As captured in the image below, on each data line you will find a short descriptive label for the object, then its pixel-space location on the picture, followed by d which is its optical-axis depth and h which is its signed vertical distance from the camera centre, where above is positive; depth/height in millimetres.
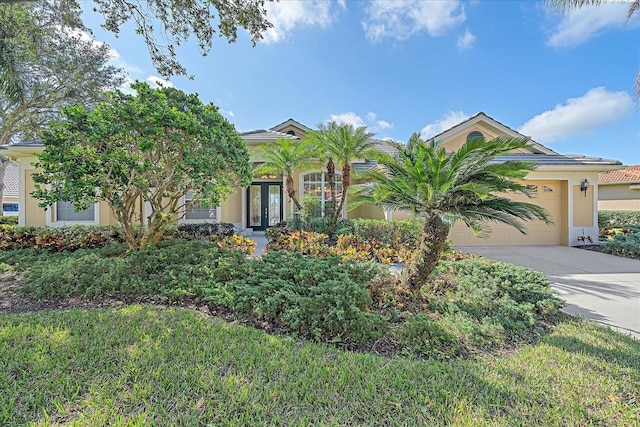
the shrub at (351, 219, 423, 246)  8859 -783
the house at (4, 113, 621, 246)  10781 +333
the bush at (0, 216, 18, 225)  12805 -542
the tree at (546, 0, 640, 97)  6551 +5126
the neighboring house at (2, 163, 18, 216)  24594 +1591
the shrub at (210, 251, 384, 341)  3525 -1298
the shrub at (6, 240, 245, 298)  4605 -1193
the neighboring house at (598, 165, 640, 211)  20828 +1519
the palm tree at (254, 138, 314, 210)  10117 +2036
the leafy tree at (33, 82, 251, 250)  5223 +1183
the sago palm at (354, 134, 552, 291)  4246 +296
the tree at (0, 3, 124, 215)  10133 +6693
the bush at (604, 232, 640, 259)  8867 -1287
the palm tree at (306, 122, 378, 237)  9531 +2332
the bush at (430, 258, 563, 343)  3737 -1551
